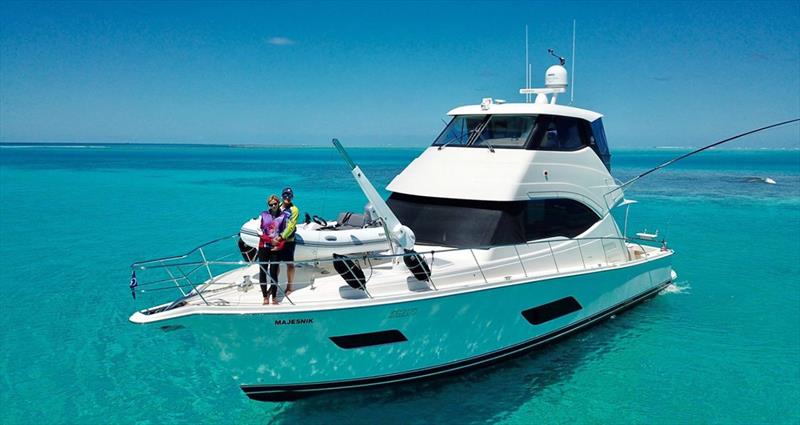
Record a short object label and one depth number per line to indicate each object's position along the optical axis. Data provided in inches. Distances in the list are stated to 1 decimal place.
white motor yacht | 263.9
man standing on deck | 282.0
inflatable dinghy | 309.3
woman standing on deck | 281.0
